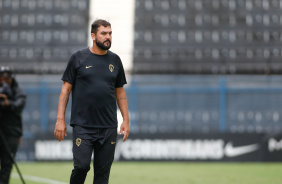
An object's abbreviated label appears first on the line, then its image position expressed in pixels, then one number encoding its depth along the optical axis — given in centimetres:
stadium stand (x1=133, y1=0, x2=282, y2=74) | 5537
